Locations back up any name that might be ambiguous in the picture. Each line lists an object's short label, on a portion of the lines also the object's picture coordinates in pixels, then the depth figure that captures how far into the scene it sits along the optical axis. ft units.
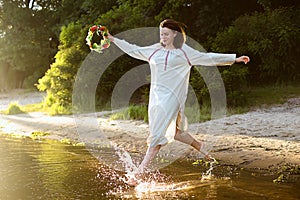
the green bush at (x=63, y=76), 42.19
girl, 15.87
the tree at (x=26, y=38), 79.15
